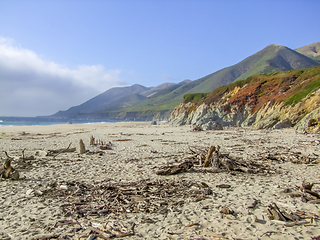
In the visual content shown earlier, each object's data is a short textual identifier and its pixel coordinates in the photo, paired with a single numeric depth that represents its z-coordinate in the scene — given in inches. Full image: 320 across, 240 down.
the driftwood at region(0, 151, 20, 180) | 323.6
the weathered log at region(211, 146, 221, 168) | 374.6
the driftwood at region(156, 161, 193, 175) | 348.2
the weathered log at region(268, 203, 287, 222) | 187.2
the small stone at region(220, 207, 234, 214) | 203.2
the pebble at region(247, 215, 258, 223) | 187.6
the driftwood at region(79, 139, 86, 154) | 568.3
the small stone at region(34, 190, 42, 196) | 260.3
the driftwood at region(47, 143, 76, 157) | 535.4
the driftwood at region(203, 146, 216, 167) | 393.1
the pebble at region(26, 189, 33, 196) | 262.5
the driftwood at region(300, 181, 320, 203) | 228.5
